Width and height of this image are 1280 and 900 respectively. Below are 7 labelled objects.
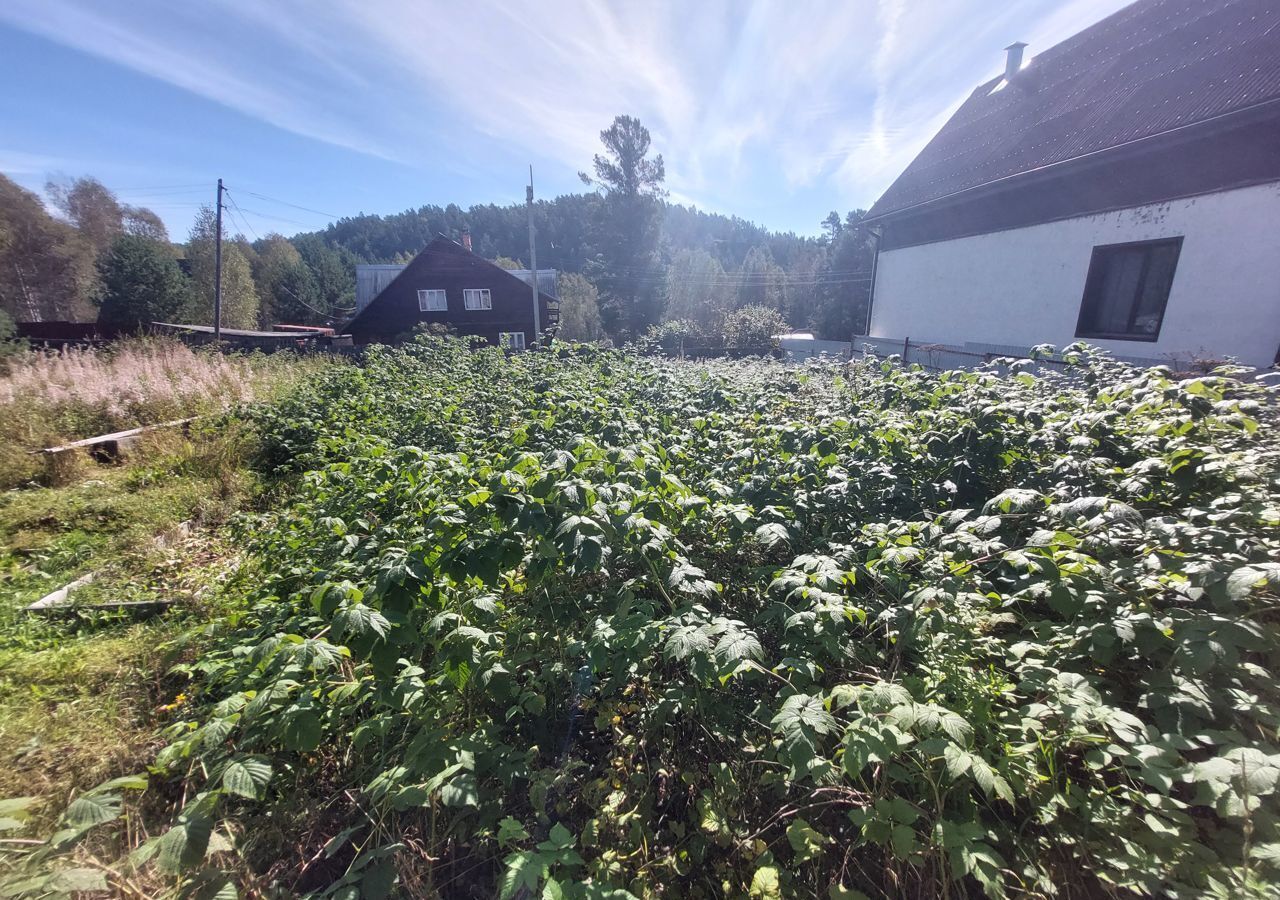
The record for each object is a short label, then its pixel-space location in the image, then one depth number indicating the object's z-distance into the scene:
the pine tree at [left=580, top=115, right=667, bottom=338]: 37.00
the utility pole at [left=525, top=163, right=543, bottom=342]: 23.72
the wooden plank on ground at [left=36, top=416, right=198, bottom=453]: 6.29
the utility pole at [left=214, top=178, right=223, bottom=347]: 19.65
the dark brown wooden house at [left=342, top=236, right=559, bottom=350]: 27.66
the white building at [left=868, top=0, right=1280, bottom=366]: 8.06
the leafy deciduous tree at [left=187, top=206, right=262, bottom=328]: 34.75
